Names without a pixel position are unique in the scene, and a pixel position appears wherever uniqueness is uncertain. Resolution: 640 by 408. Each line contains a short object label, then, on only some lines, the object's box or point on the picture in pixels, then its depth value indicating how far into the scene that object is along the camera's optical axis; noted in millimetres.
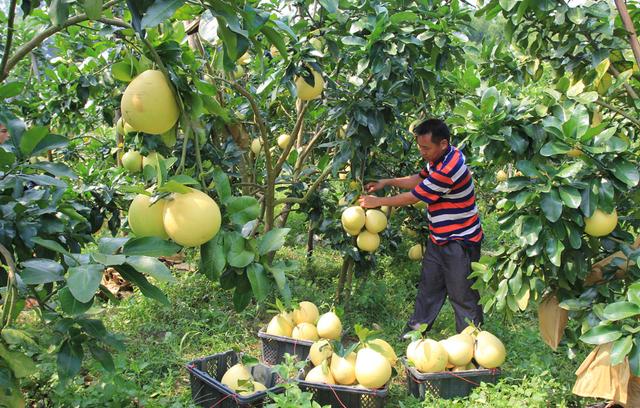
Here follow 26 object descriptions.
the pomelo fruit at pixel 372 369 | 2512
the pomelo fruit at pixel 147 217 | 1241
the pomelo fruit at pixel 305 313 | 3168
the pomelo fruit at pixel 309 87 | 2768
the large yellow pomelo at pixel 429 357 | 2760
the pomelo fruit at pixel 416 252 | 4930
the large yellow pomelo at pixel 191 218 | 1170
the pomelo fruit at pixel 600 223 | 2160
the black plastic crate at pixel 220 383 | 2427
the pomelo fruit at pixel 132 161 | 3467
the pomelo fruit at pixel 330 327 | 2992
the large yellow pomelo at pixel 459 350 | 2846
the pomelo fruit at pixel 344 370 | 2590
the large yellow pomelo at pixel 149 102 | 1218
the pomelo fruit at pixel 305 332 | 3039
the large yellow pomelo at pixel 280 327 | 3096
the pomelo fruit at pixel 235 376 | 2545
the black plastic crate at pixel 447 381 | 2746
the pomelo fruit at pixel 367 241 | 3553
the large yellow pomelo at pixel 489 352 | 2838
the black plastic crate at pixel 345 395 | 2523
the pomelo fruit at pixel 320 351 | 2674
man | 3248
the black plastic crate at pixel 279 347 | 2971
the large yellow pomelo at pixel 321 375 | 2600
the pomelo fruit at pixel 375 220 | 3477
